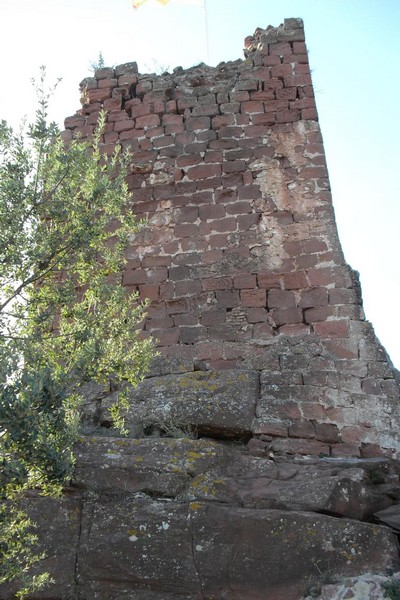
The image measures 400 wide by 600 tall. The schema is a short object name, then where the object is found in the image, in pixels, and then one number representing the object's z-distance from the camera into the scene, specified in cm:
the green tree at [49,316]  436
